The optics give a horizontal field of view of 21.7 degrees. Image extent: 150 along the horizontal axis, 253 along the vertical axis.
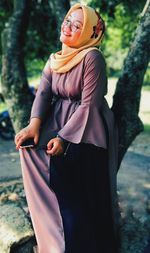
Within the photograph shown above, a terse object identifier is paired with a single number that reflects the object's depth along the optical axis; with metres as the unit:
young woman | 2.90
